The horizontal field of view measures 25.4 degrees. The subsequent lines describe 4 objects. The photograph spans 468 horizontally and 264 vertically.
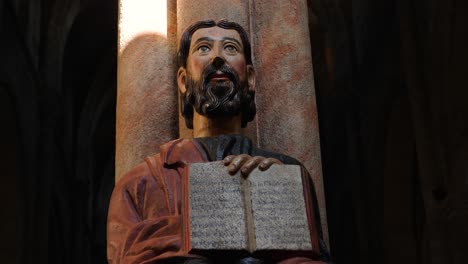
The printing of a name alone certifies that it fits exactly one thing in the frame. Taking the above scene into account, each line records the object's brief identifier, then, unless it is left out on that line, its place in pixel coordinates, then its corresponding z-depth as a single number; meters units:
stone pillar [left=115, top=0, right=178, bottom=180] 5.42
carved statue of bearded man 3.96
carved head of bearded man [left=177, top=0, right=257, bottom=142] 5.46
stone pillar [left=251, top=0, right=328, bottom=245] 5.35
